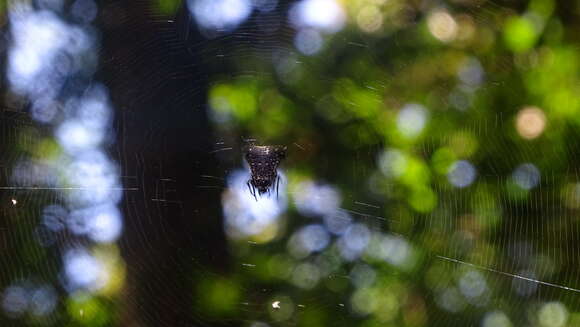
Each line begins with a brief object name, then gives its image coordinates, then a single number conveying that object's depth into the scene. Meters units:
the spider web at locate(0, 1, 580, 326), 0.48
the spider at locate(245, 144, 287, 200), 0.48
